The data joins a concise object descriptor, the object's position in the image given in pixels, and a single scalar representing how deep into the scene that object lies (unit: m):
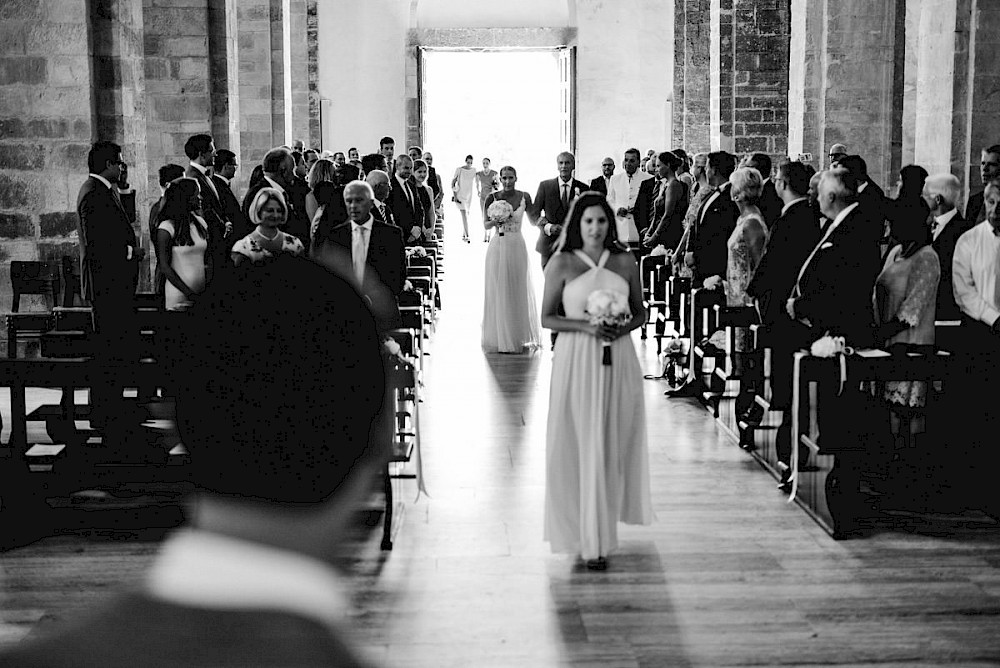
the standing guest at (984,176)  10.23
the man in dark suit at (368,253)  8.51
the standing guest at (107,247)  9.32
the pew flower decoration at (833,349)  7.24
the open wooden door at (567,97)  32.97
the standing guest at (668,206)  13.97
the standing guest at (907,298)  7.52
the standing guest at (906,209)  7.47
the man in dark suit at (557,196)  14.23
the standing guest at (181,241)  9.09
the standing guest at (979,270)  8.21
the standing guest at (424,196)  18.19
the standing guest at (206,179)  10.68
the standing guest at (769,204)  10.82
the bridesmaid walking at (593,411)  6.35
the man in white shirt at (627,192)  18.42
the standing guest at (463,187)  33.03
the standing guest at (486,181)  31.64
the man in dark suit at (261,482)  1.03
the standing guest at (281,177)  11.21
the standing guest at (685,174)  14.70
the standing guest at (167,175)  11.24
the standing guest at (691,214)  11.84
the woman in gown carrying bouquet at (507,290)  14.08
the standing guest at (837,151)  13.49
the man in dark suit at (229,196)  11.13
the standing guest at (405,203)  14.84
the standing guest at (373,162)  14.33
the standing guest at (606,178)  16.27
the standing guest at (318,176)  12.63
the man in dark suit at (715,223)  10.47
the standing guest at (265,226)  7.96
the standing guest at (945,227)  9.07
